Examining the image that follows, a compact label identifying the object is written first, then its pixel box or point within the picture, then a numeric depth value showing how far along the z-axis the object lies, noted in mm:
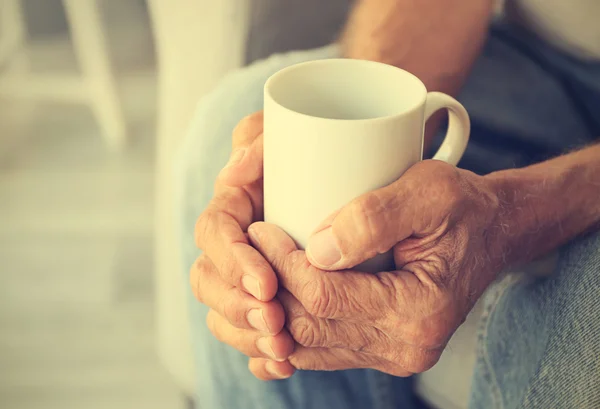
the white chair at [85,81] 1615
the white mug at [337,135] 369
